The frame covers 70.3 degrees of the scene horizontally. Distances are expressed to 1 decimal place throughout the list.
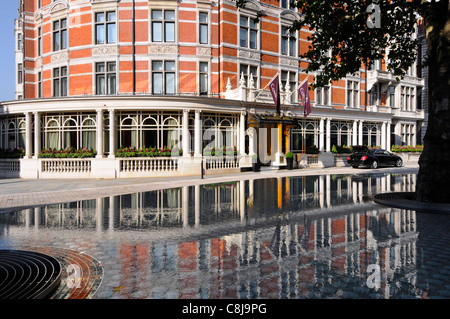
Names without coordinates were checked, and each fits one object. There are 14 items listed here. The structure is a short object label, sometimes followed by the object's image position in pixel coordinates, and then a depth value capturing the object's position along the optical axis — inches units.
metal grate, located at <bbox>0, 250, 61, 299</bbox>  145.6
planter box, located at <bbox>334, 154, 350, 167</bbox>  1116.5
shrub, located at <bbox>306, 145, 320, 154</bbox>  1060.5
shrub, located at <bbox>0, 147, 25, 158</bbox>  828.0
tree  363.3
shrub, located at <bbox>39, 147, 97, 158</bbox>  780.3
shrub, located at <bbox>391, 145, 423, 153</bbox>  1350.9
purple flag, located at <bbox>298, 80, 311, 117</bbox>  888.3
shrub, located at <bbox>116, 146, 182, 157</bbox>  773.9
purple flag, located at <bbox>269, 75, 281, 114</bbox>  833.4
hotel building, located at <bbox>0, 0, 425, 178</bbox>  789.9
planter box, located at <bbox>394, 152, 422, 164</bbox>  1349.7
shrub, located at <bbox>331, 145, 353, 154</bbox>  1120.0
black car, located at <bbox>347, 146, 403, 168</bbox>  999.6
